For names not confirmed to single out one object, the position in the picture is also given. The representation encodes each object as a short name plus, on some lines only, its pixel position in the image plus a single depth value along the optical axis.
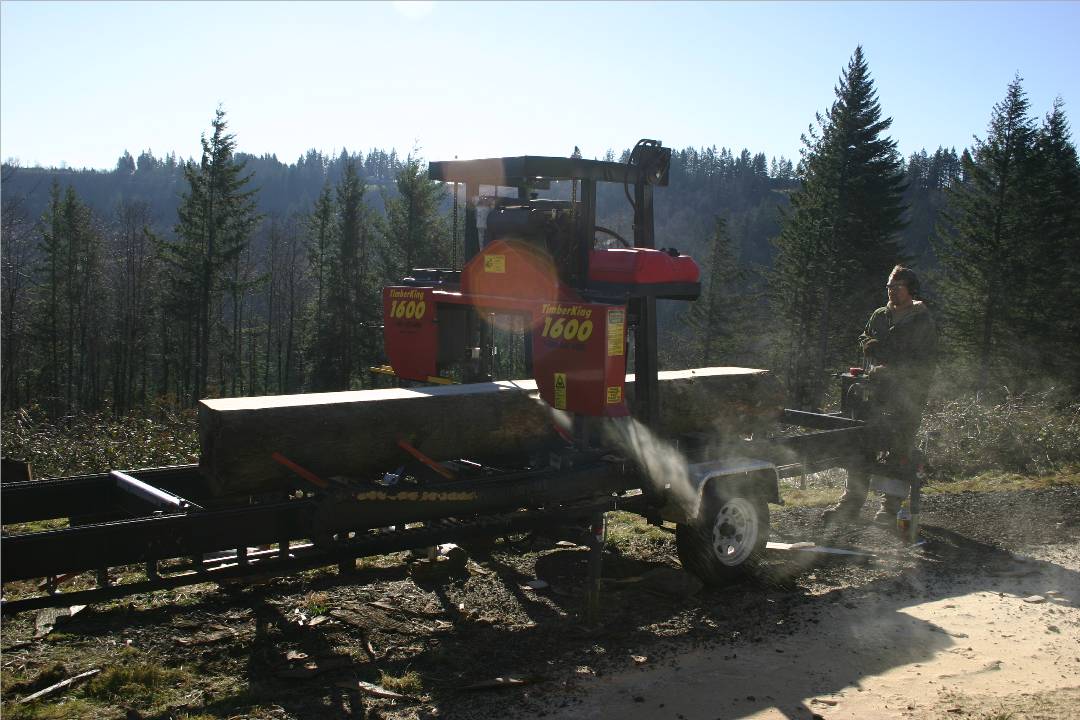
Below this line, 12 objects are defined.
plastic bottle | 7.89
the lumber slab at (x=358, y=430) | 4.87
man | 7.90
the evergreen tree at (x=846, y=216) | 32.84
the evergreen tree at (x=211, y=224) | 40.50
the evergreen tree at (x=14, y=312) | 40.88
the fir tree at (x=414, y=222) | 39.97
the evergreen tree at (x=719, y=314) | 44.84
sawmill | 4.66
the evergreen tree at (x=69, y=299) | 47.56
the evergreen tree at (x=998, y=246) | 33.03
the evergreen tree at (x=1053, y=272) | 32.59
